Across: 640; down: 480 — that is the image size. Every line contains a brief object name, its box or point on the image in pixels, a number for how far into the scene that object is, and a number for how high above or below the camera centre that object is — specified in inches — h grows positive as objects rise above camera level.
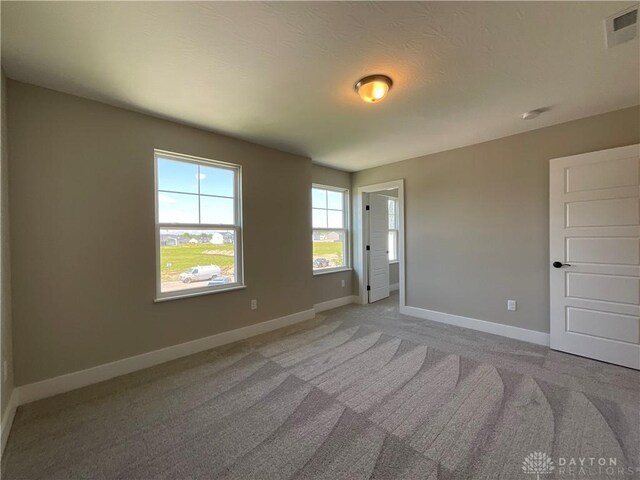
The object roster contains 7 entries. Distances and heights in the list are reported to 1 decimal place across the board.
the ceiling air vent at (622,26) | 57.9 +47.6
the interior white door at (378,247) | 197.5 -7.6
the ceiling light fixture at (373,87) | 79.0 +45.7
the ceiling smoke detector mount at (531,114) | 102.4 +47.6
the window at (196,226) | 109.9 +6.1
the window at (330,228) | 180.1 +7.0
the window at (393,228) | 236.2 +8.3
